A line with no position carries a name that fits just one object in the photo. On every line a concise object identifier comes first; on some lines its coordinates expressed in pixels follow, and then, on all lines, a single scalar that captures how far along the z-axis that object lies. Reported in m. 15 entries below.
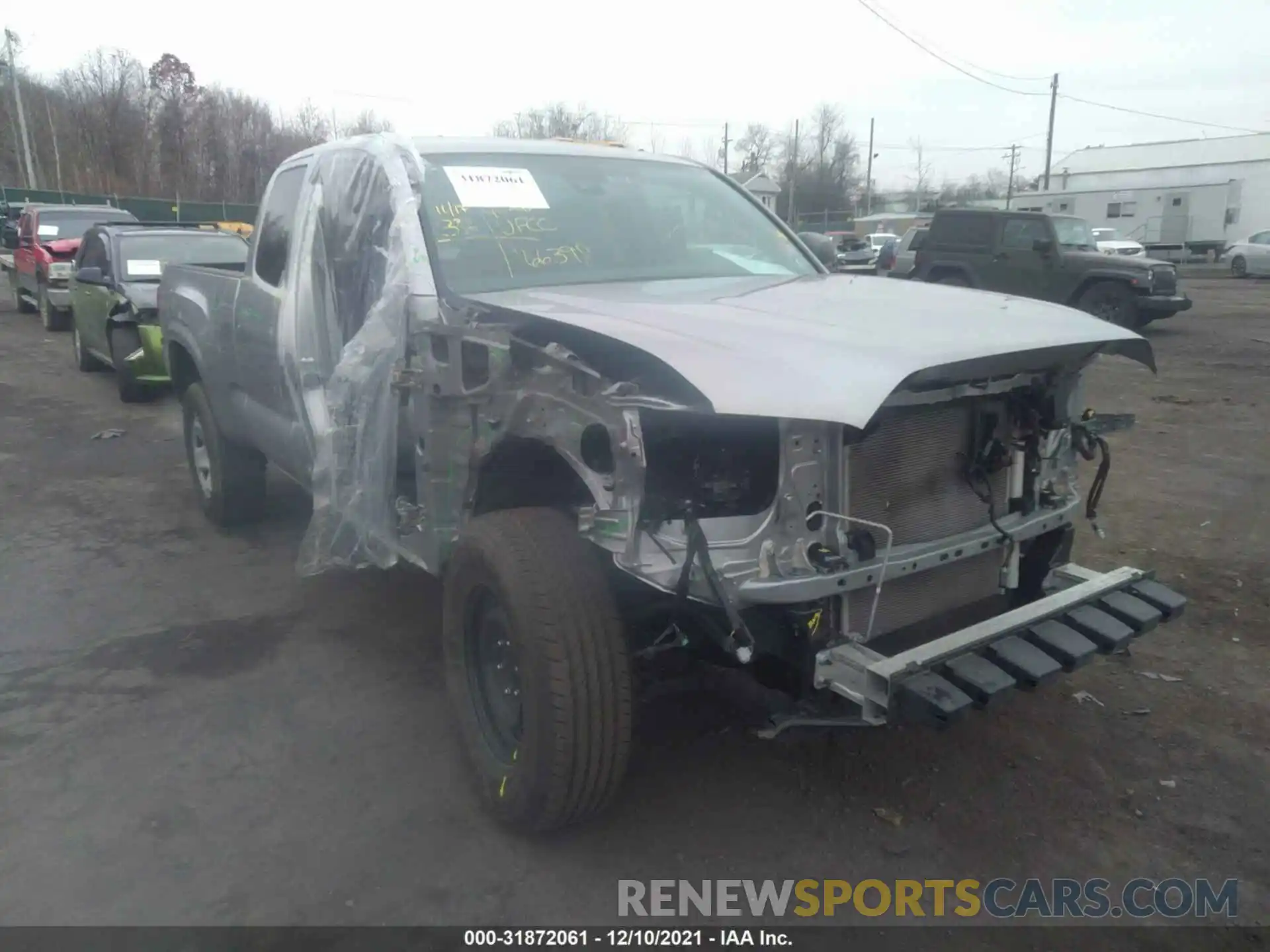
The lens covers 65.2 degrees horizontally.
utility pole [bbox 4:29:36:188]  41.88
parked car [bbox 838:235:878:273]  27.53
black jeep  14.28
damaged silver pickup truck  2.56
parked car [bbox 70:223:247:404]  9.16
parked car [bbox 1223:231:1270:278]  27.95
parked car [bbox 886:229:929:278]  16.91
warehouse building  35.94
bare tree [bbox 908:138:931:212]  70.88
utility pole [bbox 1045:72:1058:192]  53.09
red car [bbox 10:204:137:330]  14.29
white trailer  35.84
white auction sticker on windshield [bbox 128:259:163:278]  9.68
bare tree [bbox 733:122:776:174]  77.12
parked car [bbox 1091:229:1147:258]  26.86
